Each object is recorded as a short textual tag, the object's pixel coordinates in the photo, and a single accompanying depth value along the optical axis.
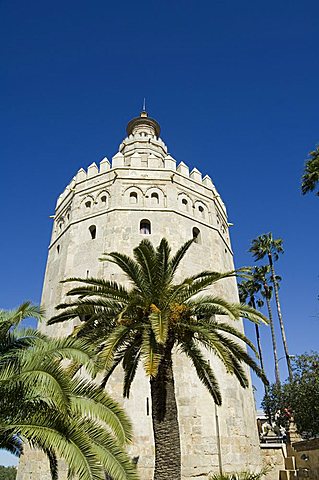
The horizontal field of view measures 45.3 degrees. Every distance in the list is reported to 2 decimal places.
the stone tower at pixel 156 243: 13.66
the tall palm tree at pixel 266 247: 31.08
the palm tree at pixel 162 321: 9.11
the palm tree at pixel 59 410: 6.31
